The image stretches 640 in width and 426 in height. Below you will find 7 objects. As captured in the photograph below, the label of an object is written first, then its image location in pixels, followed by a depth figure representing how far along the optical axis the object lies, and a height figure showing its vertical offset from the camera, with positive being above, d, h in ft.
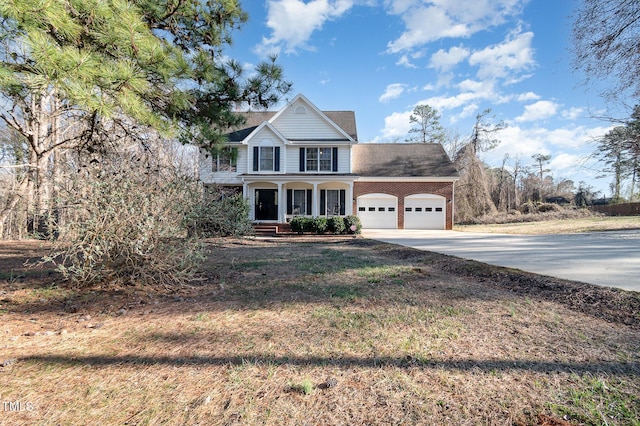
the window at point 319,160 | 63.05 +10.79
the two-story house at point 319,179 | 62.13 +7.06
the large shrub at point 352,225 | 53.11 -1.93
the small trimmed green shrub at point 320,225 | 53.42 -1.93
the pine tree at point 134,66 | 10.44 +6.30
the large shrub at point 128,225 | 13.16 -0.49
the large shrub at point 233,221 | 37.21 -1.07
